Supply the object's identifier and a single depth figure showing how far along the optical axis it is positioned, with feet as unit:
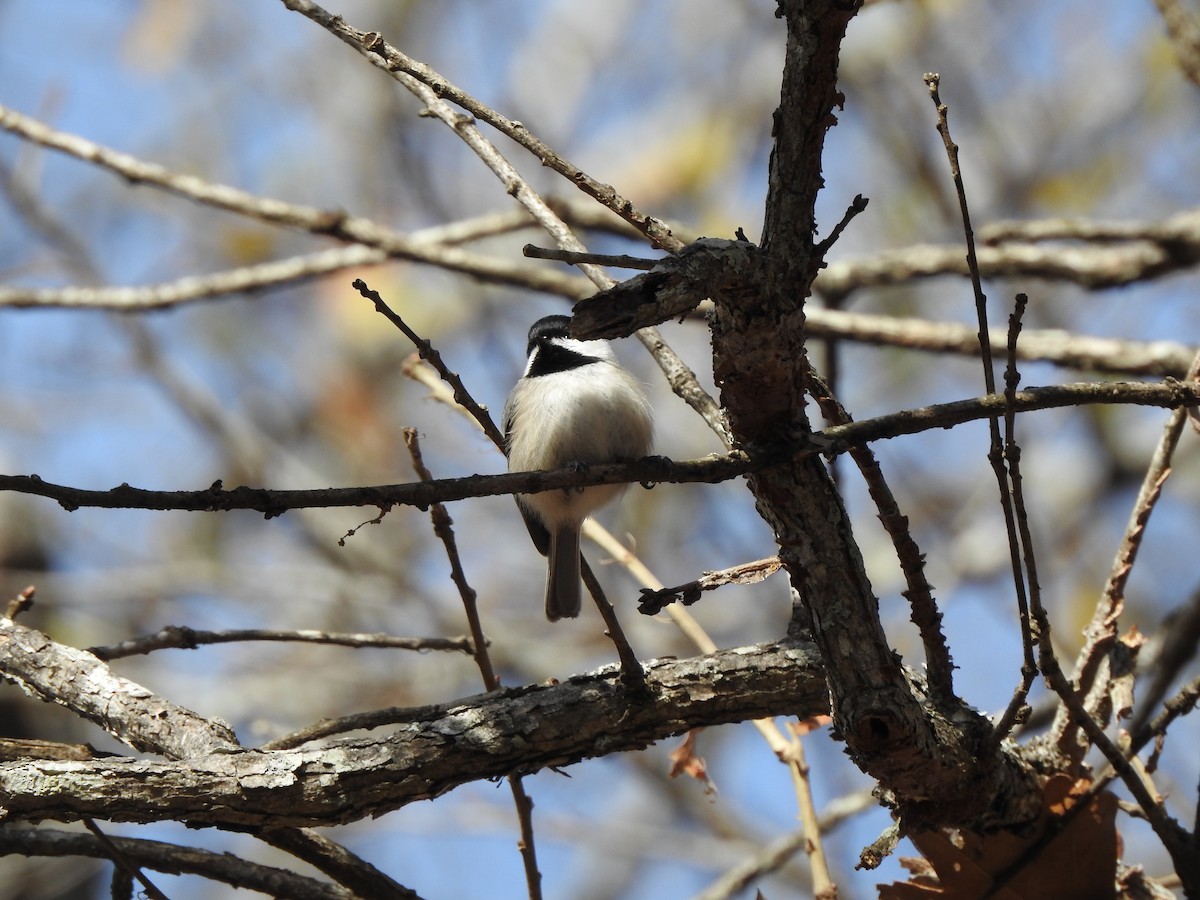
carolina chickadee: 25.60
